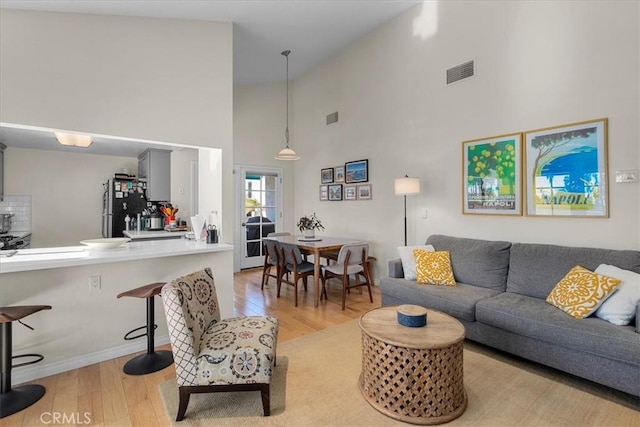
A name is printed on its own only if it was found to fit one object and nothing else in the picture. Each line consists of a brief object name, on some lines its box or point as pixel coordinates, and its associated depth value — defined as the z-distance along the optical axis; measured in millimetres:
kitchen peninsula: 2221
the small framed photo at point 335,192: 5398
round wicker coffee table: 1755
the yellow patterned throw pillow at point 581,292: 2133
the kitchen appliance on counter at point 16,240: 4090
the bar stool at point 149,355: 2320
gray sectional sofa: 1941
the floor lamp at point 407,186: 3842
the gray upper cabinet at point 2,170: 4957
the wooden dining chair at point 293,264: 3919
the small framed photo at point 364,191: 4895
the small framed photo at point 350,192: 5120
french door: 6066
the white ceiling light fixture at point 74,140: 3643
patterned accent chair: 1765
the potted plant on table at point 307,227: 4645
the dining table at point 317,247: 3859
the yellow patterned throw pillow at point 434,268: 3131
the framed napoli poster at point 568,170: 2709
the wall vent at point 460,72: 3590
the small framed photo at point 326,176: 5590
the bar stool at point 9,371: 1868
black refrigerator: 5262
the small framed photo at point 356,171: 4902
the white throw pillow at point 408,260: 3314
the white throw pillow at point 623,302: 2037
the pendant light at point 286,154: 4840
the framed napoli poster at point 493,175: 3232
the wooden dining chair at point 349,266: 3787
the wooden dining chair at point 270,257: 4255
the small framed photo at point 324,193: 5697
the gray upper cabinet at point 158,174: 5023
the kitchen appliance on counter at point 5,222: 5065
